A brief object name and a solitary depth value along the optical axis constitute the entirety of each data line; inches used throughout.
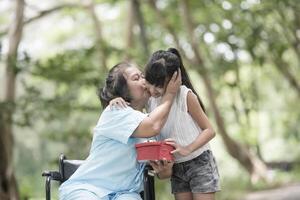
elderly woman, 197.5
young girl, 196.3
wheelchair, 198.7
